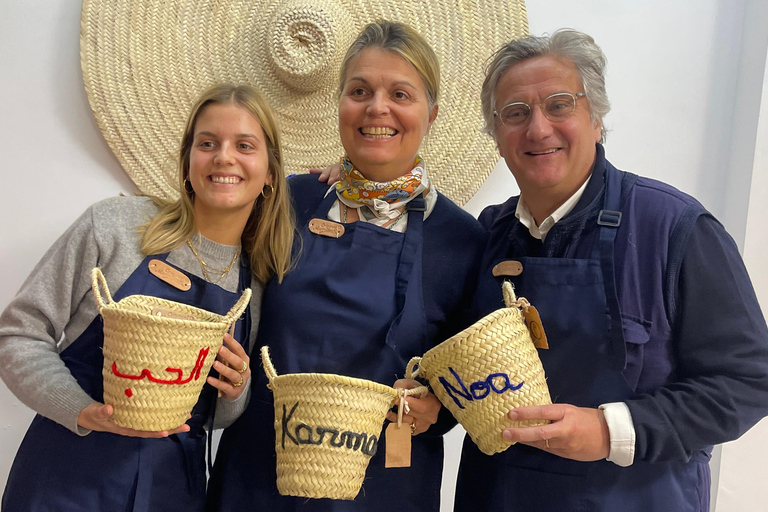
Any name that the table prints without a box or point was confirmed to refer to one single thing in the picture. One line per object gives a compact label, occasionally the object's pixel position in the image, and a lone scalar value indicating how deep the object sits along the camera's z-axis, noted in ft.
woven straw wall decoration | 5.55
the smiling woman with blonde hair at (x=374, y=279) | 4.14
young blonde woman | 3.54
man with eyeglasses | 3.15
